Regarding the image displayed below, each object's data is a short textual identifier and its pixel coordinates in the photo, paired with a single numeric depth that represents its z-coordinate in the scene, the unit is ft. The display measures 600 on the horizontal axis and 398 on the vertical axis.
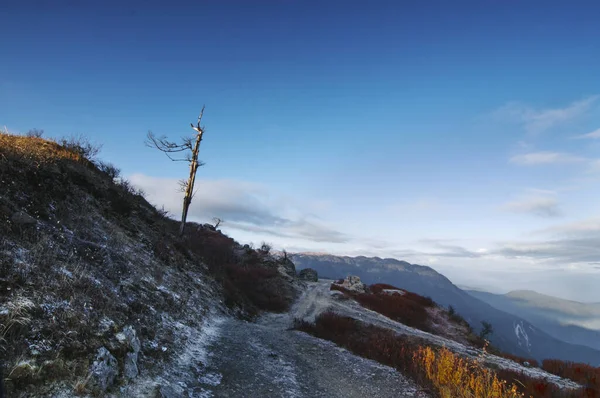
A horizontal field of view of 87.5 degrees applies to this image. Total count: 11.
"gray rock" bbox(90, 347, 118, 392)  22.24
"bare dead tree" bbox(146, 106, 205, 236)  95.61
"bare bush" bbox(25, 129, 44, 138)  72.86
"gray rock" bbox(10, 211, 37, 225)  35.55
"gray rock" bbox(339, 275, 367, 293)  156.04
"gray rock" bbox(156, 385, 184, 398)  25.81
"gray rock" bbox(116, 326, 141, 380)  26.12
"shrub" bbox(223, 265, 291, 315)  82.84
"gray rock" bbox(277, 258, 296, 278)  158.51
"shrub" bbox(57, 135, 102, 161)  80.04
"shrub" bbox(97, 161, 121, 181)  89.58
